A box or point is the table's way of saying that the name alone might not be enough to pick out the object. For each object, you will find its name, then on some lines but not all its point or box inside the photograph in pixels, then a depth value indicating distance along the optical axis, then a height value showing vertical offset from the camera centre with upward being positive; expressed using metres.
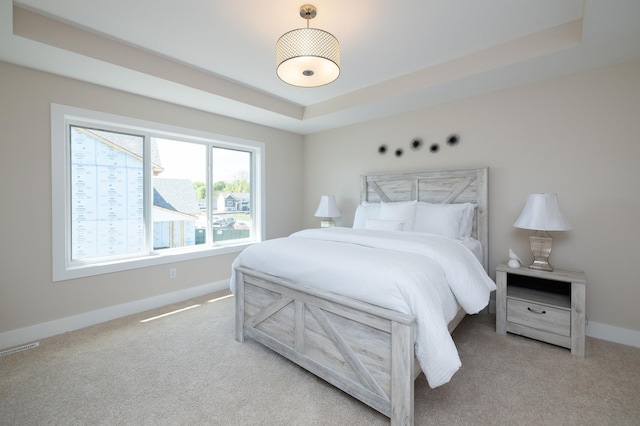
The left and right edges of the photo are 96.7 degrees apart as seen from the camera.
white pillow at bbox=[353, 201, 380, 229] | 3.67 -0.06
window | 2.82 +0.19
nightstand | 2.24 -0.83
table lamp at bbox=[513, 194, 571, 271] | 2.40 -0.10
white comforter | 1.48 -0.42
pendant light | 1.81 +1.02
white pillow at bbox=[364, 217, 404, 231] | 3.16 -0.18
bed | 1.48 -0.66
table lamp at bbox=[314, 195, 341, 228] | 4.24 +0.01
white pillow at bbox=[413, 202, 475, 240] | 2.98 -0.12
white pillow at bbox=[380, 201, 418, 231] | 3.25 -0.04
